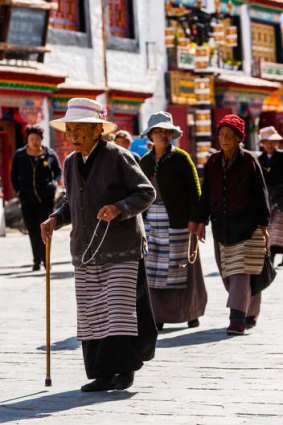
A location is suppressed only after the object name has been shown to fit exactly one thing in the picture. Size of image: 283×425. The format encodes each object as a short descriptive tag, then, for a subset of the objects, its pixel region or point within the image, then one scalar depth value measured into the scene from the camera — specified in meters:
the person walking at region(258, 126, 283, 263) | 16.67
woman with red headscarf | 10.45
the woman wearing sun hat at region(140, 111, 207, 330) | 10.91
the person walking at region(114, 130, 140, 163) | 16.05
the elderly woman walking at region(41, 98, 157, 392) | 7.89
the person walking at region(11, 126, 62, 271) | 17.88
